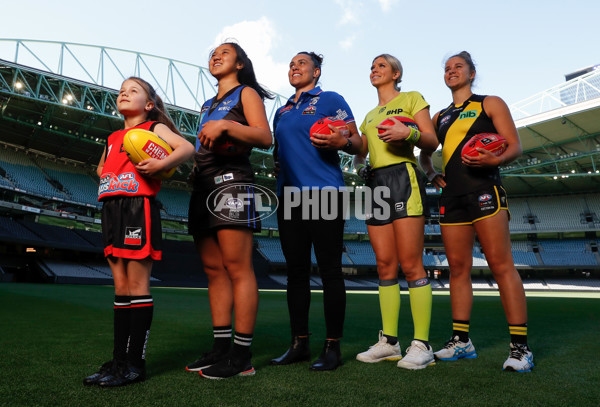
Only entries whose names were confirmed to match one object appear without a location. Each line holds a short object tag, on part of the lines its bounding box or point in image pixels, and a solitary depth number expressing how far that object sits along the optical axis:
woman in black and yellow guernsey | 2.56
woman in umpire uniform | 2.50
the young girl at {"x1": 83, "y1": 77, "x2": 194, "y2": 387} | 1.95
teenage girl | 2.11
